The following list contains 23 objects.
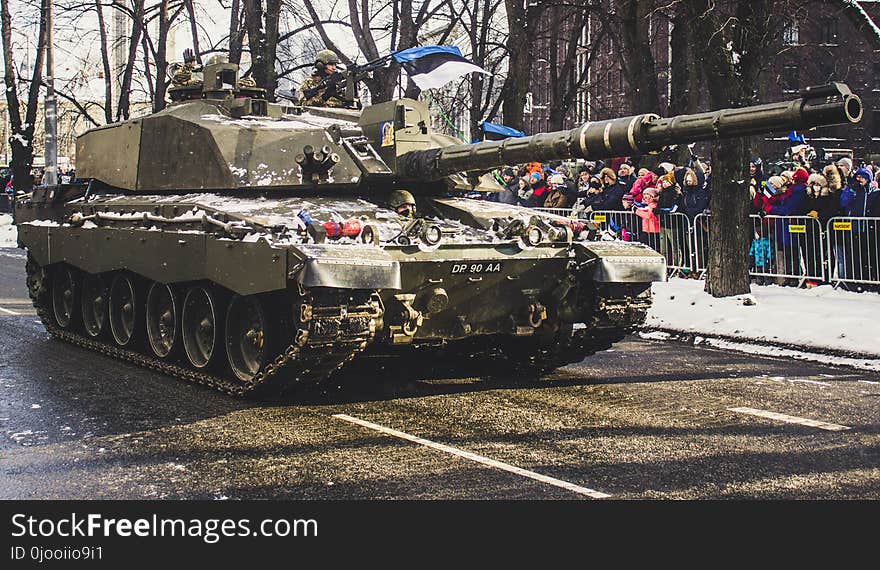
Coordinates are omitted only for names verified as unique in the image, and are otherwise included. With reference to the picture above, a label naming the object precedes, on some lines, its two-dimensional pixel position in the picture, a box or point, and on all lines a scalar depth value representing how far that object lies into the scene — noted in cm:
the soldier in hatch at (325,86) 1251
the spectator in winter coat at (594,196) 1809
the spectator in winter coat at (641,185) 1730
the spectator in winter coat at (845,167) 1501
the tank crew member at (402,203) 1018
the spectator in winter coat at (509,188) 1927
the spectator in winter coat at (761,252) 1559
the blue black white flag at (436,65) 1722
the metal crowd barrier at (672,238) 1653
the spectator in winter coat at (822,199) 1476
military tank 850
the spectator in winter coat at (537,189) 1911
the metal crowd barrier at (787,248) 1480
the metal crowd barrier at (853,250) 1407
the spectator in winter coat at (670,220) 1659
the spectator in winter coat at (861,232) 1412
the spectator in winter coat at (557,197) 1877
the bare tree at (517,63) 2383
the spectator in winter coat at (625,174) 1811
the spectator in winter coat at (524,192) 1925
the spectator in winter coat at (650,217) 1669
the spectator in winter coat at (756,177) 1580
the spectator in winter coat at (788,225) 1510
